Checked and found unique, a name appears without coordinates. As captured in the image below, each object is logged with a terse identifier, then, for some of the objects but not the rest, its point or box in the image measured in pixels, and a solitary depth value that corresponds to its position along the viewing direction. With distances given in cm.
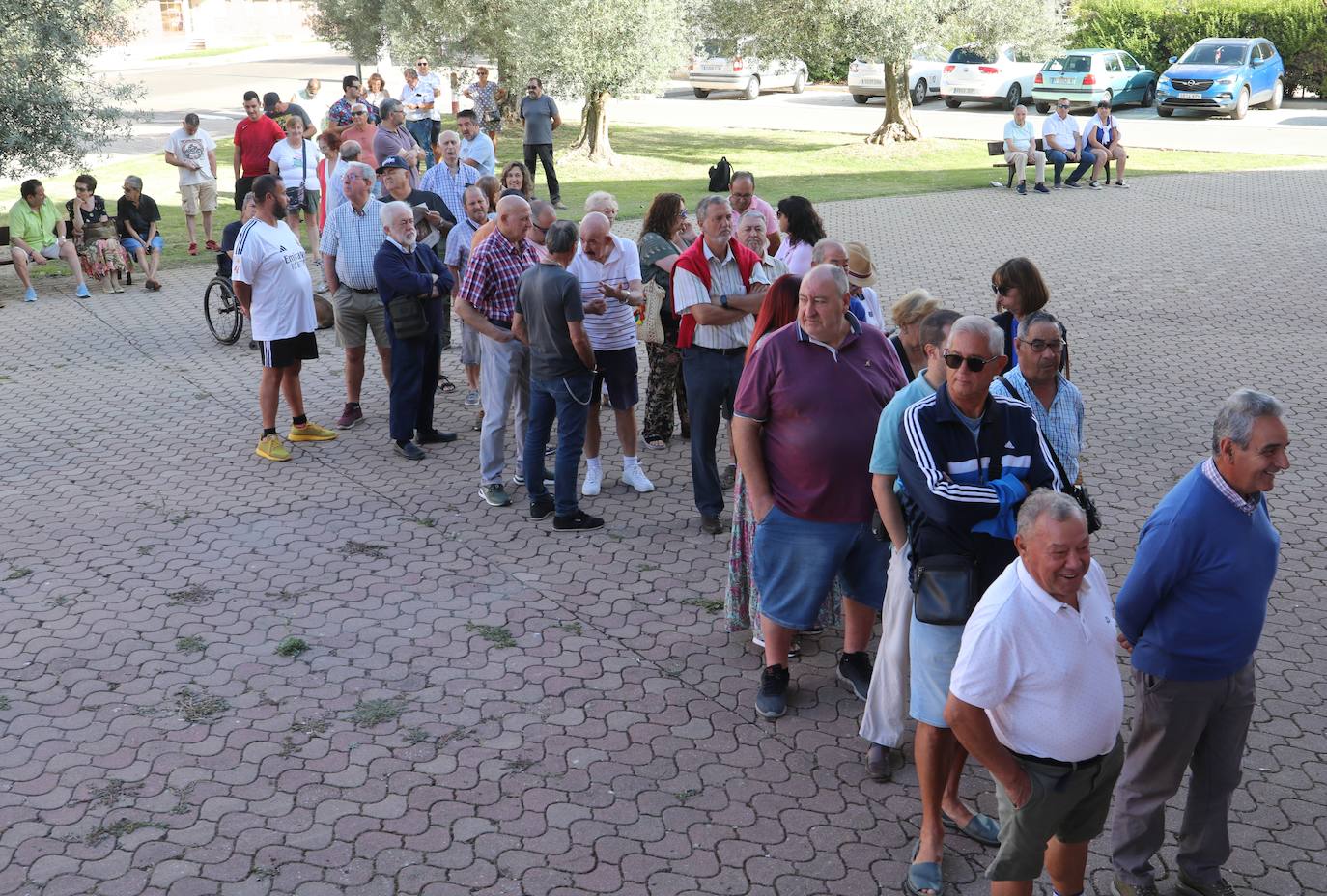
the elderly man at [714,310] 681
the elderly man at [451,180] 1138
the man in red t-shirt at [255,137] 1562
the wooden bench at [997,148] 2108
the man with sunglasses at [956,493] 414
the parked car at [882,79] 3400
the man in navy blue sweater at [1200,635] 384
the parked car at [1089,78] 3055
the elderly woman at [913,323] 574
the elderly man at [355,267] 880
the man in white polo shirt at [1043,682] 350
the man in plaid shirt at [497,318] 778
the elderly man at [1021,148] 2052
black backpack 1012
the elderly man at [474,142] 1461
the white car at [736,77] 3688
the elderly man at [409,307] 830
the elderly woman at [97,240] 1459
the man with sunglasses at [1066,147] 2094
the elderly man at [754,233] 738
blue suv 2918
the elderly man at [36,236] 1422
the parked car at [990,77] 3244
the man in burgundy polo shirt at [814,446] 495
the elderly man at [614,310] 764
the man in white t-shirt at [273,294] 849
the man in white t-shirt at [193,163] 1599
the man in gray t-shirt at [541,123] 1973
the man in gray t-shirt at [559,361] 707
